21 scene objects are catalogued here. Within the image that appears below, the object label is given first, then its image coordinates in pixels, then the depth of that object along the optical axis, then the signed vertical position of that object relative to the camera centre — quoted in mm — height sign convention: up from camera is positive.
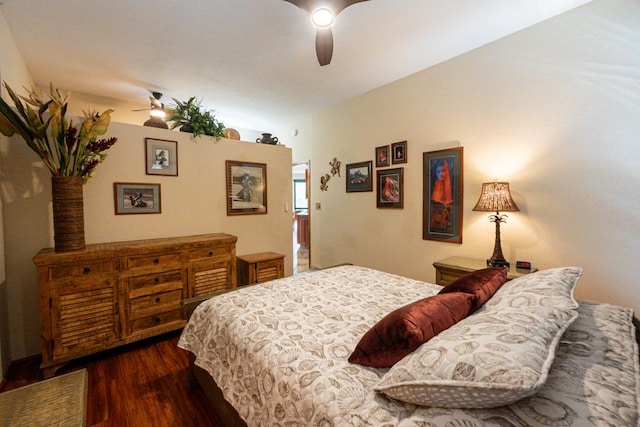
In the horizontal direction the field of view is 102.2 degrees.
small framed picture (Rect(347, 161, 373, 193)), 3757 +418
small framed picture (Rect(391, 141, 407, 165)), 3289 +675
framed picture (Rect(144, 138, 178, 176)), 2699 +539
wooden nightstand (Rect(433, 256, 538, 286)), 2305 -594
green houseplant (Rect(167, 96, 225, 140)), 2984 +1011
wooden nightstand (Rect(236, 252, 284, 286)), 3033 -754
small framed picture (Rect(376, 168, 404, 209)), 3359 +216
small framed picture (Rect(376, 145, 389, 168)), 3500 +666
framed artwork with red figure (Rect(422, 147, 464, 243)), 2811 +97
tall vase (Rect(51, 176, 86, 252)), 1999 -26
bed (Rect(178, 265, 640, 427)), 625 -505
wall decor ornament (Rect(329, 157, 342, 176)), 4233 +655
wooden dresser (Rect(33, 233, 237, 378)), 1907 -701
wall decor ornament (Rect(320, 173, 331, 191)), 4472 +412
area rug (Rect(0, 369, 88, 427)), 1117 -924
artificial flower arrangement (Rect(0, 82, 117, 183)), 1820 +557
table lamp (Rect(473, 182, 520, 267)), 2262 -6
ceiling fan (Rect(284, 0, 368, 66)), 1572 +1220
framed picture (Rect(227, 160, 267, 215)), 3312 +240
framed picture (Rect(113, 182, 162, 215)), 2559 +92
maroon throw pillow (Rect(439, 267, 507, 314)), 1177 -402
